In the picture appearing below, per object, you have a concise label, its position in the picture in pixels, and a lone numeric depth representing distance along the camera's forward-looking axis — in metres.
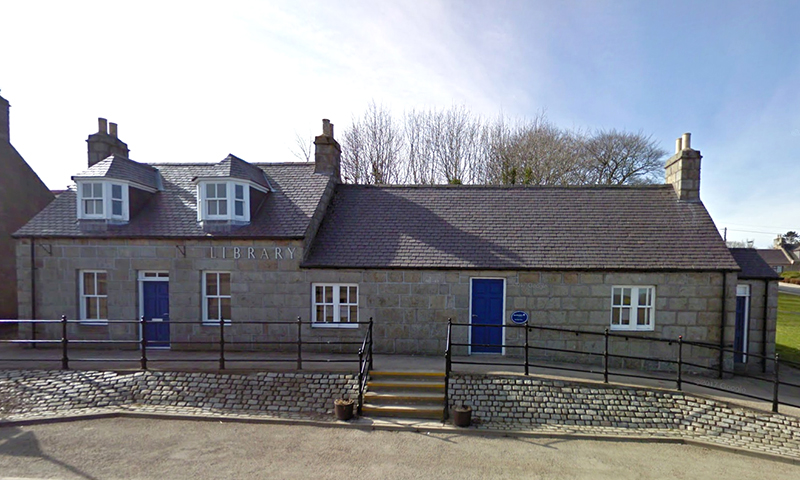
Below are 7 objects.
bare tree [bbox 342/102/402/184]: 26.23
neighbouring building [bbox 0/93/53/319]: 14.08
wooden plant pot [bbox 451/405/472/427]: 7.02
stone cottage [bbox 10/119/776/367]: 10.09
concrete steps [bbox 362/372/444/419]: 7.37
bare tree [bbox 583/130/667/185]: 31.67
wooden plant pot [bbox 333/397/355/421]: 7.16
